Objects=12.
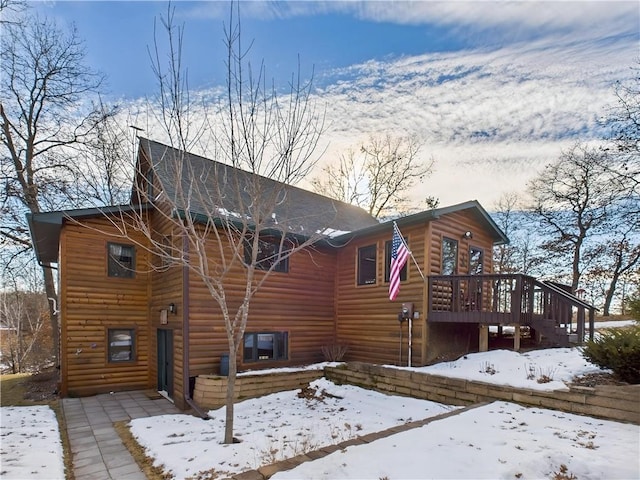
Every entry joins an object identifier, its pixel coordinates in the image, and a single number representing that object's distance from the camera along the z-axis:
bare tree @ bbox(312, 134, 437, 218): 22.94
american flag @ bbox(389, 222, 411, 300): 8.52
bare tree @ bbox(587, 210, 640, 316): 17.83
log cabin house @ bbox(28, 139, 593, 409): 8.70
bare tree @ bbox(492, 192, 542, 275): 22.06
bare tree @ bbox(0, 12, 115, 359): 12.81
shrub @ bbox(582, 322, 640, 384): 5.41
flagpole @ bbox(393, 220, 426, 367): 8.88
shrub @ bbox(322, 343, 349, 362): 10.59
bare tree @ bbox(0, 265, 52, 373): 19.36
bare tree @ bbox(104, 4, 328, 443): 5.84
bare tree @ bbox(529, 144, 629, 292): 18.35
